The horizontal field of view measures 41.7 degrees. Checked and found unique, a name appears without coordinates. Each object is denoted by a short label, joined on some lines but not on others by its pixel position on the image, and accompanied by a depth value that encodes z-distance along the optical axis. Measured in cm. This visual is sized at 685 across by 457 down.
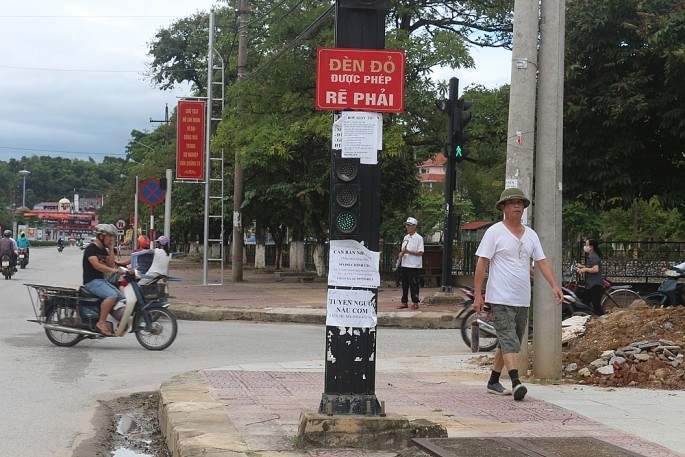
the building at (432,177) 13218
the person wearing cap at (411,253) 1775
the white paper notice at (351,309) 606
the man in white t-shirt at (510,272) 799
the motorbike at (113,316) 1259
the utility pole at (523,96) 912
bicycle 1666
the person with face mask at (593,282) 1619
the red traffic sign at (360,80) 601
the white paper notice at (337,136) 605
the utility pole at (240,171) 2777
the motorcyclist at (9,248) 3095
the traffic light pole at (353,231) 598
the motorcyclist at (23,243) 3900
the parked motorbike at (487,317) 1231
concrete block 579
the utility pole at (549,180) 907
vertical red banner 2841
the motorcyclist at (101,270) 1255
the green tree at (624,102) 2058
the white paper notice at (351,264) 607
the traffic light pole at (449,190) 1811
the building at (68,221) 17675
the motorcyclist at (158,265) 1486
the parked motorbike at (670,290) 1543
